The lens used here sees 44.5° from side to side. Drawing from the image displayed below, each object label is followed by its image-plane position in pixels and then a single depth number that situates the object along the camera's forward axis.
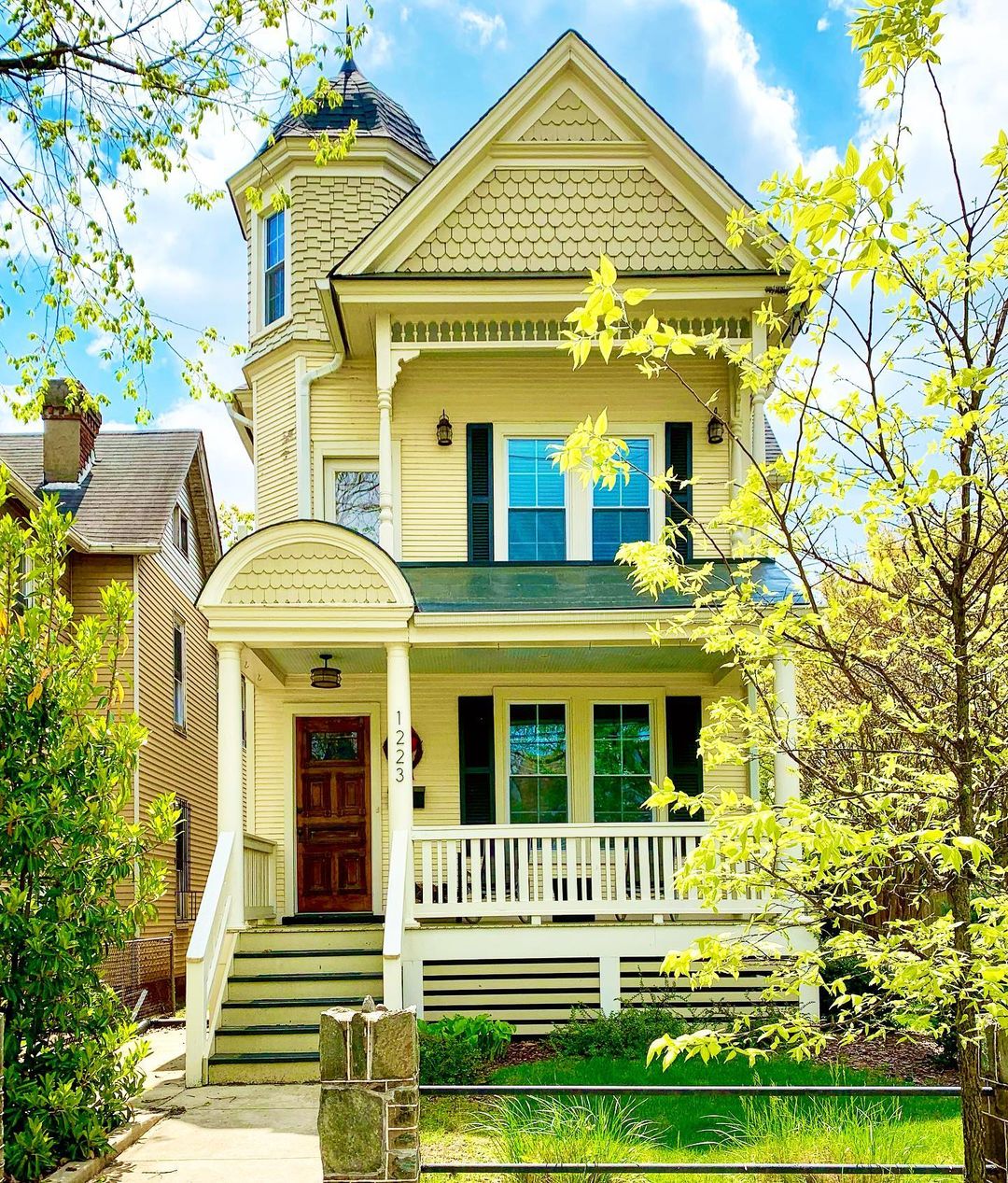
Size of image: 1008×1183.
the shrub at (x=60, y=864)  6.91
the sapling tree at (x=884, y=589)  4.41
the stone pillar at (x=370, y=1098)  5.13
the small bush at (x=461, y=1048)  9.14
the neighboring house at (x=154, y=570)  16.78
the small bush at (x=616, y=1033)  10.00
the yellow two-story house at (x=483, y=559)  11.04
